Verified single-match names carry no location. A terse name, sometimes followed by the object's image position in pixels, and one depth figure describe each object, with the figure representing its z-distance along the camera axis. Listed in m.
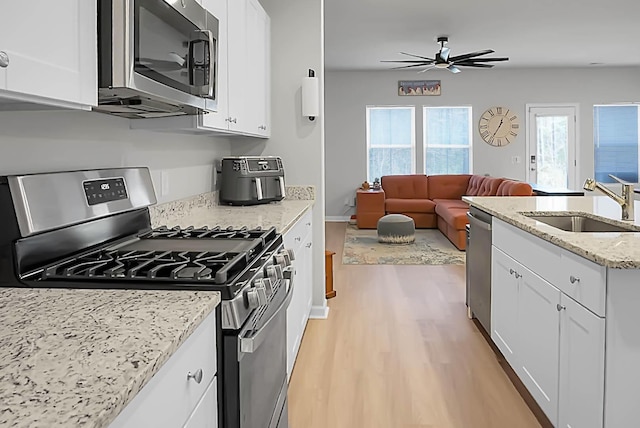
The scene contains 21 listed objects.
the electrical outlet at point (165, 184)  2.79
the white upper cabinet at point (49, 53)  1.10
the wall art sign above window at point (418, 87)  10.05
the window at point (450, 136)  10.16
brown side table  9.27
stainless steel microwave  1.58
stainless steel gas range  1.44
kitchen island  1.76
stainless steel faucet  2.67
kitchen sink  3.03
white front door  10.03
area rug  6.44
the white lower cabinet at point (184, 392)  0.93
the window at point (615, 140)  10.09
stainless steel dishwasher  3.47
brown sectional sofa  8.10
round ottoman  7.61
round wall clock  10.01
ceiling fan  6.83
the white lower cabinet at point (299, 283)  2.91
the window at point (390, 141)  10.25
